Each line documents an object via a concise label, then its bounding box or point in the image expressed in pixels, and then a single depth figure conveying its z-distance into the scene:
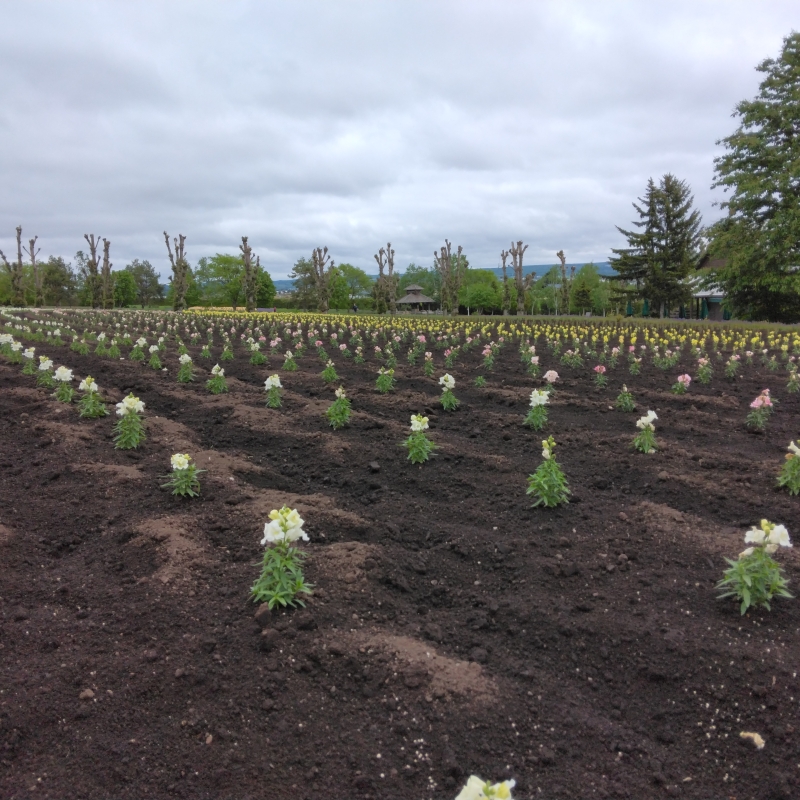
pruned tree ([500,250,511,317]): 49.46
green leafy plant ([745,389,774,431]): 8.61
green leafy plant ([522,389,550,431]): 8.62
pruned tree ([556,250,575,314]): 57.58
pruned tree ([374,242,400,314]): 54.81
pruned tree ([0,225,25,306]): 55.67
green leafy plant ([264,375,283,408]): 9.49
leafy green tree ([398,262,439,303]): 124.03
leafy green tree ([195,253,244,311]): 106.06
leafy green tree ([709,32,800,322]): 35.94
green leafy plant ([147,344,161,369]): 13.95
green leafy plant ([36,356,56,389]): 10.45
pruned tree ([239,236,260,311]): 58.01
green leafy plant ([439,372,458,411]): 9.99
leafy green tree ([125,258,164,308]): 104.19
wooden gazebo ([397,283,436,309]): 115.57
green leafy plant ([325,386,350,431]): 8.68
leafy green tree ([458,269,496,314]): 104.19
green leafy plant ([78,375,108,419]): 8.73
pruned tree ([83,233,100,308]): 63.62
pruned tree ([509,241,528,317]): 56.75
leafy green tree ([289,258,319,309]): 99.81
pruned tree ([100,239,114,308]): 59.58
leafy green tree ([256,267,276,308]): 95.19
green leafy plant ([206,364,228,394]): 11.24
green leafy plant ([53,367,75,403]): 9.65
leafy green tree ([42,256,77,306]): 86.06
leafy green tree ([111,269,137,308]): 90.42
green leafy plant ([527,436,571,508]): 5.73
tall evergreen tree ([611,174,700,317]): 52.50
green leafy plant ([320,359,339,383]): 12.35
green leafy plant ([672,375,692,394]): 11.44
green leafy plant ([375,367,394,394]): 11.45
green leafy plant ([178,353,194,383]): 12.32
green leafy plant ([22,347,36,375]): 11.94
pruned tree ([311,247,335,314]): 58.74
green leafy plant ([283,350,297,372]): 14.09
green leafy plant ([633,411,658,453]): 7.34
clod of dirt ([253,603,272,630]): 3.80
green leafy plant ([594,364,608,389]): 12.03
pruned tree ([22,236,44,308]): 63.67
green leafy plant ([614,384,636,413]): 9.87
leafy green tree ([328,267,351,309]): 101.38
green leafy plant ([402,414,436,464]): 7.07
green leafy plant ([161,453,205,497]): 5.82
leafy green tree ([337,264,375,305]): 128.12
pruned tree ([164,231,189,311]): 56.80
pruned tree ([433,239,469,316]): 59.75
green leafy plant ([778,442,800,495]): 6.04
